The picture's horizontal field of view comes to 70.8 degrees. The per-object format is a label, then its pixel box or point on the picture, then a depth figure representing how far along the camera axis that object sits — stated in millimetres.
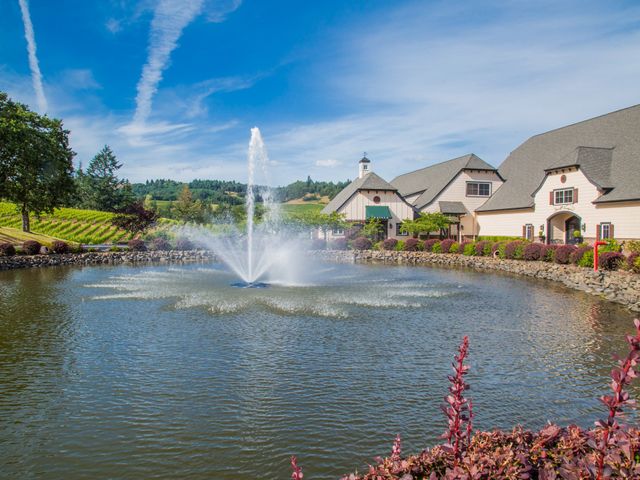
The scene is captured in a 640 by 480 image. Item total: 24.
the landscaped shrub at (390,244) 48250
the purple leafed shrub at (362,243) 48750
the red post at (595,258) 26531
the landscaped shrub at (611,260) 26562
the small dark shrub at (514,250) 35316
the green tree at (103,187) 99188
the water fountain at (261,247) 26219
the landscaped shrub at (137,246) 45156
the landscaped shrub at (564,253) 30644
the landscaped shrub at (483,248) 39394
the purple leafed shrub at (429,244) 45016
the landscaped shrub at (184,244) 47375
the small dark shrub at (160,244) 46594
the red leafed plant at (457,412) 3869
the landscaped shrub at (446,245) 43062
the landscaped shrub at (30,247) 38500
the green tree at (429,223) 48938
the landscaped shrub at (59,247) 40375
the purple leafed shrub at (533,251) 33394
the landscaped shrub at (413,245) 46062
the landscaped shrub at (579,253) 29369
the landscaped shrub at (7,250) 36656
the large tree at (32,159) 38000
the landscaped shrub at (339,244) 50044
